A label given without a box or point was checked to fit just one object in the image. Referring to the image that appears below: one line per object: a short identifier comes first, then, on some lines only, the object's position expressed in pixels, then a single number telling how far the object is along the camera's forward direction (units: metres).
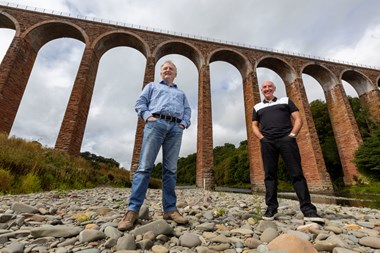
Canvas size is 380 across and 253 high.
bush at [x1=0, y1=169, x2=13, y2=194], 5.21
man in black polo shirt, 2.77
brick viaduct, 14.28
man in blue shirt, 2.38
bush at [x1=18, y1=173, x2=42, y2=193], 5.53
